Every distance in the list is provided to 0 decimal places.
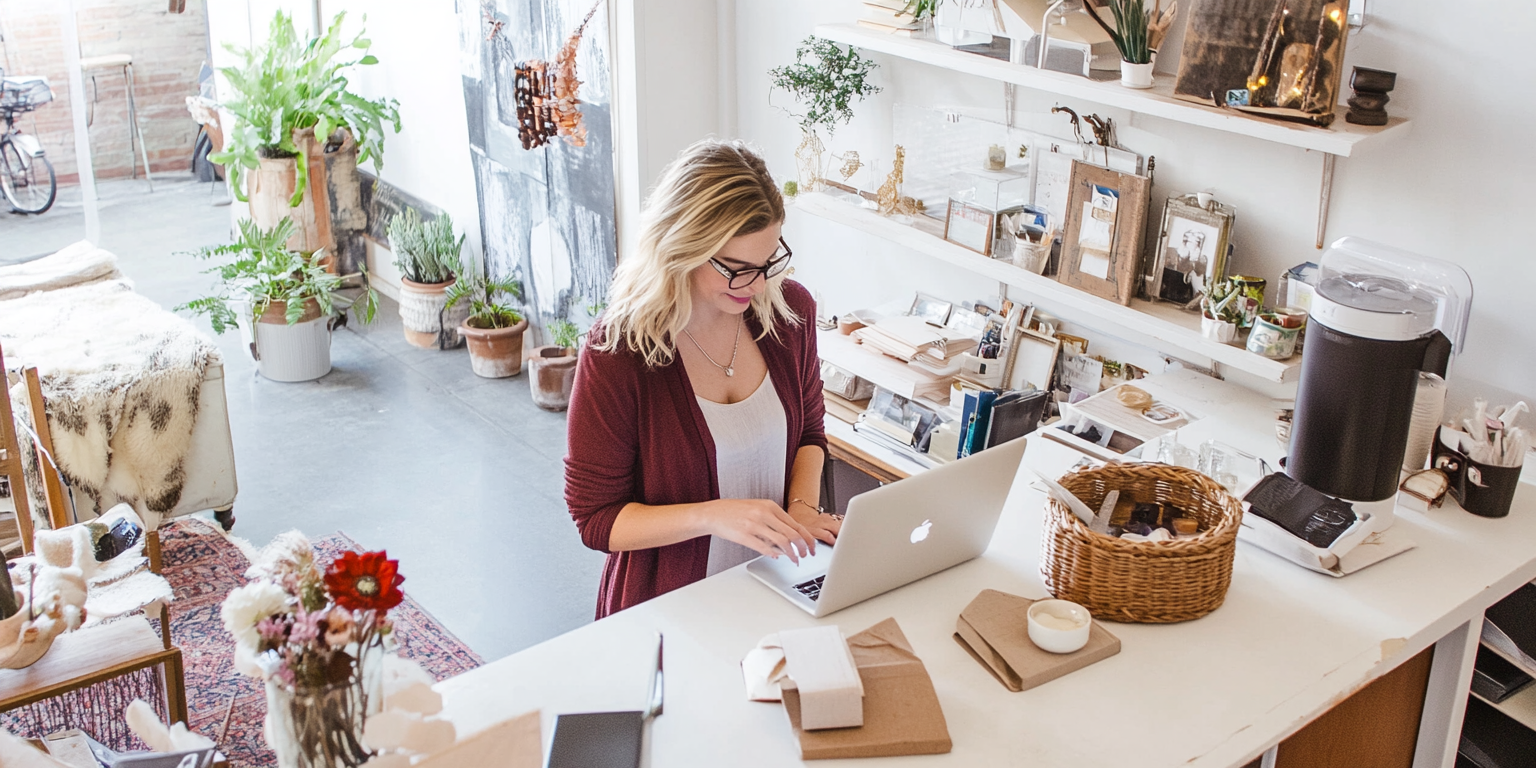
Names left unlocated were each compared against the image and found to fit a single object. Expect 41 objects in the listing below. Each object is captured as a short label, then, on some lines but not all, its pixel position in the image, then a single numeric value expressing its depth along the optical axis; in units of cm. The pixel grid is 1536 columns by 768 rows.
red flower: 135
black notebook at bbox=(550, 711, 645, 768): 164
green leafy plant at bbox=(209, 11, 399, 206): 551
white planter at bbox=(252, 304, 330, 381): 525
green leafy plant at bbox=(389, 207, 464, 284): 556
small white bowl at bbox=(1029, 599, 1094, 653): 187
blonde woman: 212
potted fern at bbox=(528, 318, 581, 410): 500
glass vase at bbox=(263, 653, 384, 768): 133
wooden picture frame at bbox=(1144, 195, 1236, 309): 285
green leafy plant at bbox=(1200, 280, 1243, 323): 278
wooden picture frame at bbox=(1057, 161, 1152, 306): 292
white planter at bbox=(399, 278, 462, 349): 560
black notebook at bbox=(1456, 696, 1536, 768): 243
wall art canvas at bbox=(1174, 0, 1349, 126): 248
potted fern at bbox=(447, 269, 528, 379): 532
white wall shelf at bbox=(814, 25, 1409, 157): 243
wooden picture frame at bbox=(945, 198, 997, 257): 324
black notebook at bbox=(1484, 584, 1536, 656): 228
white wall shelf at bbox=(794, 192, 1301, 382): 273
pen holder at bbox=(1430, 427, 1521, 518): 231
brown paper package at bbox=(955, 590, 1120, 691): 184
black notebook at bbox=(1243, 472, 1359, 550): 216
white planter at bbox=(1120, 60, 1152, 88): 274
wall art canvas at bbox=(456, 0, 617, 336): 456
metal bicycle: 671
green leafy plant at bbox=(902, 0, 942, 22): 326
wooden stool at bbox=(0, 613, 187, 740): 220
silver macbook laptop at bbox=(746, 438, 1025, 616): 190
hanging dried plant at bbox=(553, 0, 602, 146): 455
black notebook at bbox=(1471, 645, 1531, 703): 237
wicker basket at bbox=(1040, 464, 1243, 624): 194
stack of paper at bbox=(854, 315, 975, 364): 330
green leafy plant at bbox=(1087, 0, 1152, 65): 270
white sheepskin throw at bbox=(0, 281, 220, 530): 375
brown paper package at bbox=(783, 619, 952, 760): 167
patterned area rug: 320
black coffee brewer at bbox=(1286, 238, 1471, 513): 218
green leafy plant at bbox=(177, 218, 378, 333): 509
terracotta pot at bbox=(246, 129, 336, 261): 561
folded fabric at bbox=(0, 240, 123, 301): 436
